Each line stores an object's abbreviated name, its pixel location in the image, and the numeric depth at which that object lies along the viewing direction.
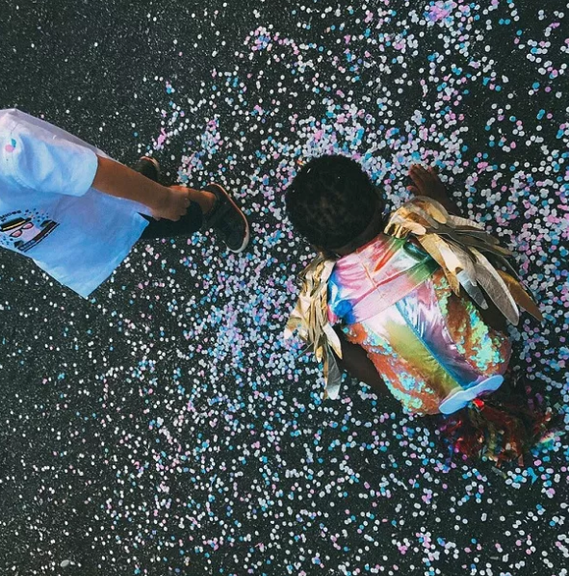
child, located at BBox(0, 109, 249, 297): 0.96
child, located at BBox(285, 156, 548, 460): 0.85
